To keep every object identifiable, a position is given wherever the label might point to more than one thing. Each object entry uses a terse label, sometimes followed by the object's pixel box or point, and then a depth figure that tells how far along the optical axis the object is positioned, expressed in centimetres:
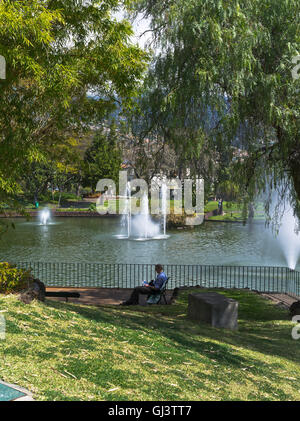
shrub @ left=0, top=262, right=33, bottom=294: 844
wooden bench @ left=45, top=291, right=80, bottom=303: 1317
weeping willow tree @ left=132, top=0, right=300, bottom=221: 1012
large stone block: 1035
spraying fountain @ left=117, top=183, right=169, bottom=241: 3555
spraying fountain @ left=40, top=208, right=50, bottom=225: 4844
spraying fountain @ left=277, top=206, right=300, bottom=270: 2858
